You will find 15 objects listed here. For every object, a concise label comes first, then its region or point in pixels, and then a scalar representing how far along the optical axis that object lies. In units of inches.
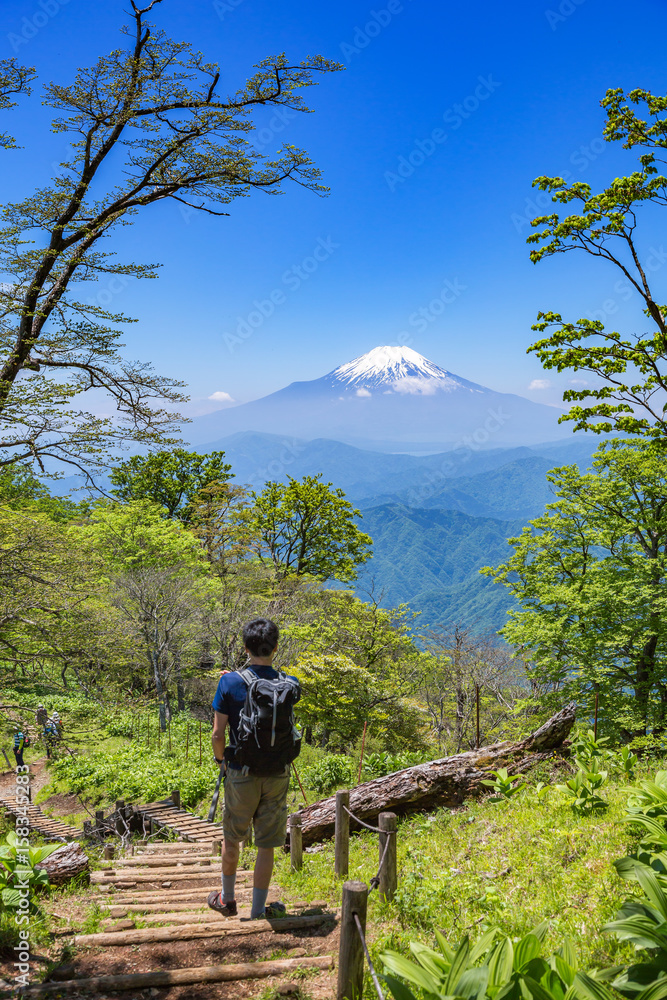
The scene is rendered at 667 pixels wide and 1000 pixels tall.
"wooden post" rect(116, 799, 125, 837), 443.5
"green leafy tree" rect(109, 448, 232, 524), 1210.6
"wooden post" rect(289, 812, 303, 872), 228.7
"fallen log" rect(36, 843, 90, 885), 175.8
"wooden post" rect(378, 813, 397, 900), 160.9
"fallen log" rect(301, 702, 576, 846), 277.0
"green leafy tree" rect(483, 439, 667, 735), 560.4
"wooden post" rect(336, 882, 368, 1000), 107.6
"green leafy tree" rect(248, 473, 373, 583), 1037.2
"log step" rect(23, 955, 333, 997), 114.2
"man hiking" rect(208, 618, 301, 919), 139.3
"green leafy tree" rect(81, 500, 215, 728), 740.6
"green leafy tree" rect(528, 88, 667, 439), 348.5
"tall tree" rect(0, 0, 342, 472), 284.0
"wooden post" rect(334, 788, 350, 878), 199.8
